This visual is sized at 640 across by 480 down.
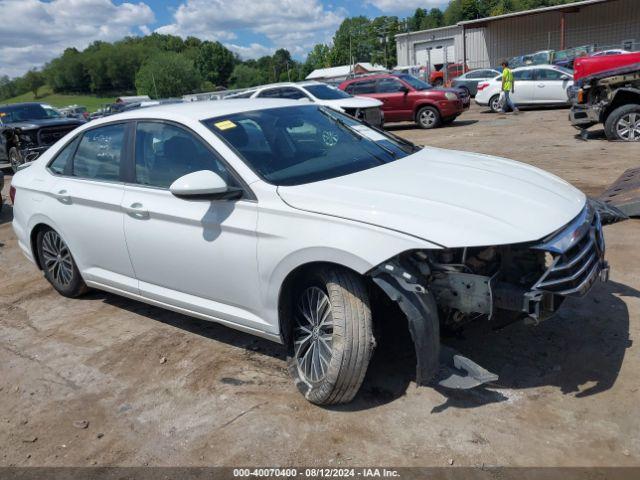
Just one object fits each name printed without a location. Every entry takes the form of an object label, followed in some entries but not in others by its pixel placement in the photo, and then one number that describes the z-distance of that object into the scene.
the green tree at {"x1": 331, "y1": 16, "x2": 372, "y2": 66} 112.81
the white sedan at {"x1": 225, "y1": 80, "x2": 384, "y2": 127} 14.15
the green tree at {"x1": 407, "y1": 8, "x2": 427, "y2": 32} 152.25
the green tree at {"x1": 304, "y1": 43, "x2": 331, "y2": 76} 120.67
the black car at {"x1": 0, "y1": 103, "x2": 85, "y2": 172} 13.80
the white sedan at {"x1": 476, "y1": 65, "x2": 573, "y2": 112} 19.09
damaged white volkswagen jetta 2.92
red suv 17.27
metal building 41.02
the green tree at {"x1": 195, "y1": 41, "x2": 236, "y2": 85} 131.36
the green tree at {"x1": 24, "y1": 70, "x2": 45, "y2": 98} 150.70
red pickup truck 10.26
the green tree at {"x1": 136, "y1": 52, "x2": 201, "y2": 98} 98.44
